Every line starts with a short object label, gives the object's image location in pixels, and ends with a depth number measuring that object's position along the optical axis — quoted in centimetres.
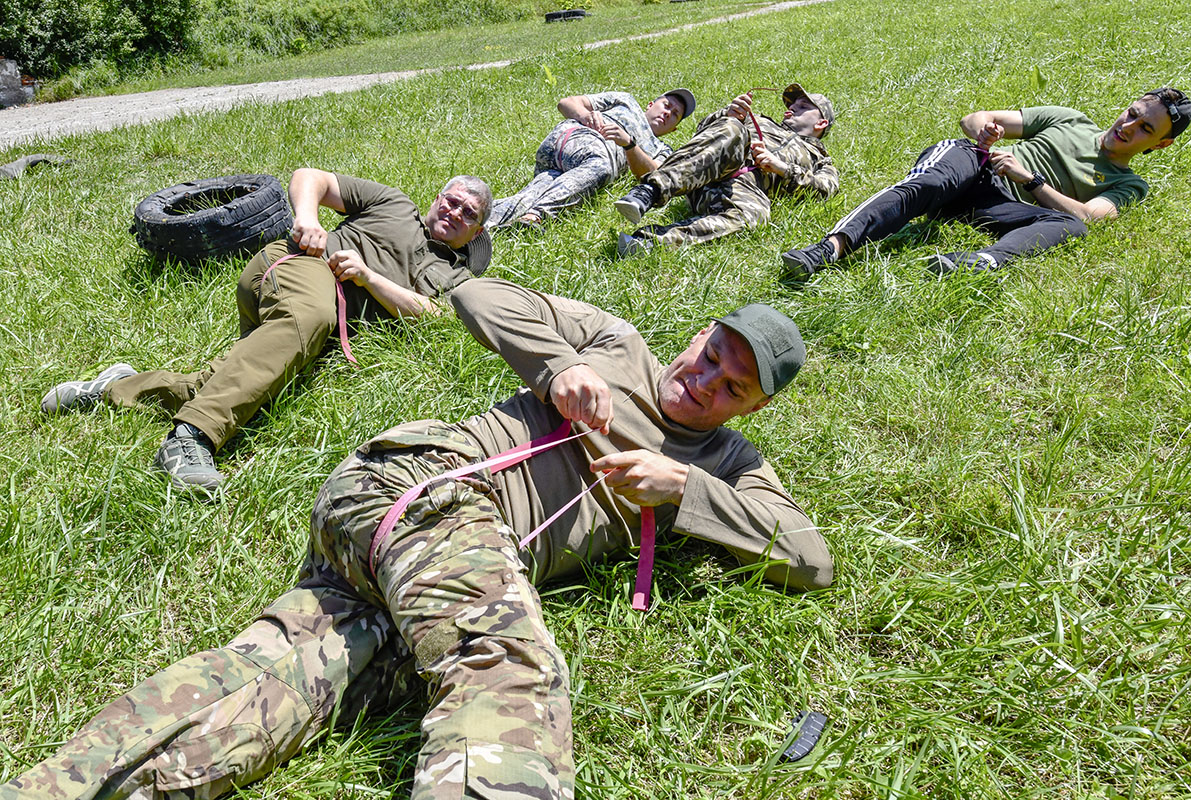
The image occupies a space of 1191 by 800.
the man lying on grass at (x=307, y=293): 323
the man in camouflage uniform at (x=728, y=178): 514
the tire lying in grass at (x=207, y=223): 472
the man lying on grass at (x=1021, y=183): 457
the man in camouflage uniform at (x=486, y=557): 182
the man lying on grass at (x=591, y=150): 570
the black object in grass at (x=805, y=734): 209
